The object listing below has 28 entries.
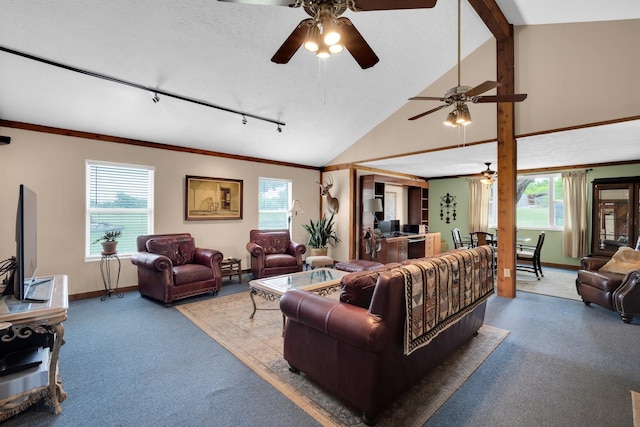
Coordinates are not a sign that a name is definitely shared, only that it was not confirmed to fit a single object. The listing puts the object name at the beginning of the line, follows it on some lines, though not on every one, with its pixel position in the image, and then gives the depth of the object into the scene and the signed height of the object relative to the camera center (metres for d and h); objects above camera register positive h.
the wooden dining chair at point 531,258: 5.36 -0.82
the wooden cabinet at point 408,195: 6.59 +0.50
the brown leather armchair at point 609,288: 3.24 -0.88
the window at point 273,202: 6.21 +0.24
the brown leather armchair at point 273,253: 5.07 -0.73
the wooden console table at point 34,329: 1.61 -0.72
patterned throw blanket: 1.75 -0.55
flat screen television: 1.71 -0.22
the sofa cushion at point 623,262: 3.68 -0.61
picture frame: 5.12 +0.28
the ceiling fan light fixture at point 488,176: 6.33 +0.86
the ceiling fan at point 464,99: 2.46 +1.05
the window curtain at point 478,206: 7.67 +0.23
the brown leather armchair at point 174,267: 3.80 -0.78
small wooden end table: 5.11 -0.97
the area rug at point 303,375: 1.81 -1.23
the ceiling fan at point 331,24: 1.56 +1.11
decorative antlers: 6.70 +0.34
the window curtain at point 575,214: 6.25 +0.02
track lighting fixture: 2.81 +1.52
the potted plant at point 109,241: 4.04 -0.41
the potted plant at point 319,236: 6.36 -0.50
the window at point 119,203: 4.27 +0.16
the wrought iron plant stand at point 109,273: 4.27 -0.90
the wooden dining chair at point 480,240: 5.81 -0.54
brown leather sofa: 1.65 -0.75
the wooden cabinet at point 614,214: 5.54 +0.02
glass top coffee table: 2.95 -0.77
